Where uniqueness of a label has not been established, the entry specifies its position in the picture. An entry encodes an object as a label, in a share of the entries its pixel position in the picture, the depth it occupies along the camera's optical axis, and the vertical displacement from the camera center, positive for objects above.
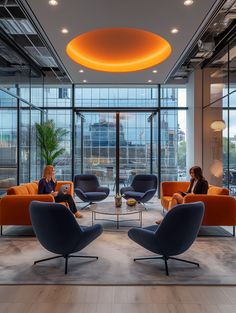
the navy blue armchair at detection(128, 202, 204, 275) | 2.86 -0.90
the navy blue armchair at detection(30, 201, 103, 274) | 2.90 -0.87
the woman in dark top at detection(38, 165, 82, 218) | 4.95 -0.63
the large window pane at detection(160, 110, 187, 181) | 8.26 +0.45
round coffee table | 4.51 -0.99
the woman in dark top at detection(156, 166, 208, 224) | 4.78 -0.54
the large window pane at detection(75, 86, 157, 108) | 8.28 +2.06
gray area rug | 2.84 -1.41
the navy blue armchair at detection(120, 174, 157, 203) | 6.77 -0.79
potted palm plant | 6.93 +0.48
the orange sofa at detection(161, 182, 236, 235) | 4.28 -0.88
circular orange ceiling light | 4.97 +2.47
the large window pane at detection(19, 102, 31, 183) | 6.25 +0.37
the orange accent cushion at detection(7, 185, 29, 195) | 4.54 -0.63
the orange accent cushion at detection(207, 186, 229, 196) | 4.61 -0.63
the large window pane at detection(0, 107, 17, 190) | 5.34 +0.22
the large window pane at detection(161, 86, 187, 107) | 8.22 +2.09
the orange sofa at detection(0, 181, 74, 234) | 4.25 -0.89
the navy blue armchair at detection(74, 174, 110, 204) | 6.91 -0.82
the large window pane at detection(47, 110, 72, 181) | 8.29 +0.40
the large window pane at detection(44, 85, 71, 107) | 8.02 +2.03
